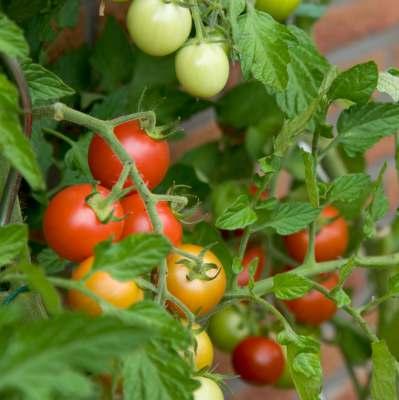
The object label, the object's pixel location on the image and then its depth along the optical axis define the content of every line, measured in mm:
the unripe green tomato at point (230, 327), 1315
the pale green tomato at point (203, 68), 1077
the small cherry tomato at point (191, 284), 1071
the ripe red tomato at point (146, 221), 1054
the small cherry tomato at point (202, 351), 1072
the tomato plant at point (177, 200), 960
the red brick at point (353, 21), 1676
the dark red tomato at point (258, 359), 1292
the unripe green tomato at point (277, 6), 1146
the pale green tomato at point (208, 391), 1030
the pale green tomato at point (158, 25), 1064
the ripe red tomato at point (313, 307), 1330
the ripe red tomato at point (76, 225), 1042
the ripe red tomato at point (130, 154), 1070
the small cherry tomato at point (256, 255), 1288
